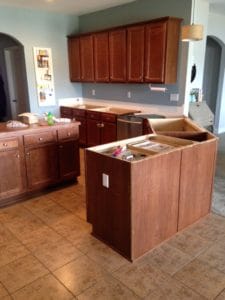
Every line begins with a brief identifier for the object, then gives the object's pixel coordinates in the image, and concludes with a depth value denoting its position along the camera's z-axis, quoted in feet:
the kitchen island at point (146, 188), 7.12
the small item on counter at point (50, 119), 11.68
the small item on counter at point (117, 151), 7.66
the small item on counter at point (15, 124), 11.08
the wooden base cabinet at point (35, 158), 10.44
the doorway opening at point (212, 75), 22.12
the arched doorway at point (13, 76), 18.65
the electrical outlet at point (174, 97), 14.70
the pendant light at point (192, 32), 10.49
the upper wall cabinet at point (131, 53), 13.60
